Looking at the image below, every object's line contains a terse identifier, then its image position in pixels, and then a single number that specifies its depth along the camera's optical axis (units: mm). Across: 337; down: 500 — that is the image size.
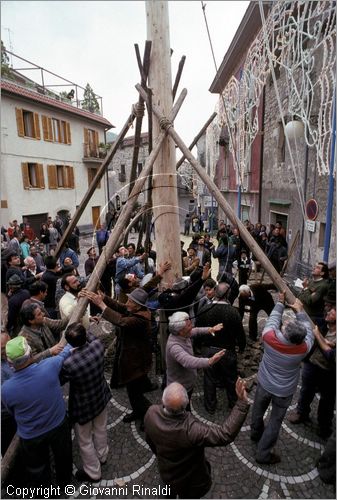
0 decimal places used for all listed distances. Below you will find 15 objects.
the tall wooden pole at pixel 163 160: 3812
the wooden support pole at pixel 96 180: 4667
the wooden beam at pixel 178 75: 4285
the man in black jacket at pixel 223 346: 3904
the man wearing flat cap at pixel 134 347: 3484
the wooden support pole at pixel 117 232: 3424
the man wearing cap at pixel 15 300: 4590
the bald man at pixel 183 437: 2162
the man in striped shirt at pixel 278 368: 2906
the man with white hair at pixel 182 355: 3121
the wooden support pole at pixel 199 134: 5288
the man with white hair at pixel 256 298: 5305
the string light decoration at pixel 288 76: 6861
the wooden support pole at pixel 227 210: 3635
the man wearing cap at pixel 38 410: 2508
